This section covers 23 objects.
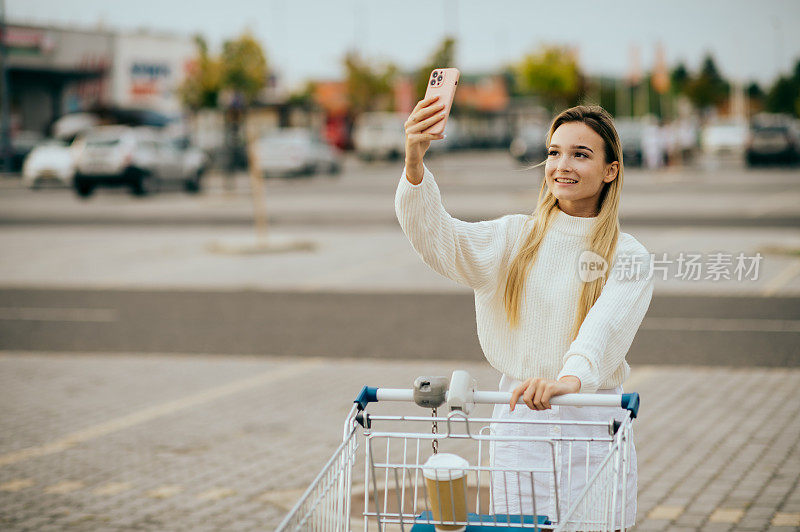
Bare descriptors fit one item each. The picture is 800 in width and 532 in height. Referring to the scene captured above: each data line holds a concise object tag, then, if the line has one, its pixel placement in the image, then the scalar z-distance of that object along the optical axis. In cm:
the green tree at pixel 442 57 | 3129
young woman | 270
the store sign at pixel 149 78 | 5319
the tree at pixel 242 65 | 2450
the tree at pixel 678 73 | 11938
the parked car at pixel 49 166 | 3391
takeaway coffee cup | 237
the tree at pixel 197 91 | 3799
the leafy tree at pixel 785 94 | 9456
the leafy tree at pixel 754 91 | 13125
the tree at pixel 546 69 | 4512
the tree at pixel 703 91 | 7719
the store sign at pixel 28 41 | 4653
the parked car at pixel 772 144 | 3756
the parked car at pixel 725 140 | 4694
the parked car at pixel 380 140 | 5122
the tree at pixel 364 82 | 6781
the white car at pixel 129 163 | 2795
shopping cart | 237
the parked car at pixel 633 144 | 4147
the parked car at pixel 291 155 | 3859
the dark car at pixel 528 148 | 4722
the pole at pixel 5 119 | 4078
